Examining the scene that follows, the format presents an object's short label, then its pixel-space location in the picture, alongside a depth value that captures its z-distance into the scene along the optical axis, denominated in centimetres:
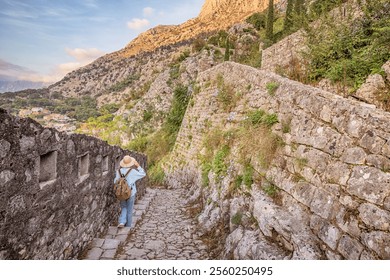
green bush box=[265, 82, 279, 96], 574
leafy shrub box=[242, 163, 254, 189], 510
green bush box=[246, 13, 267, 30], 3189
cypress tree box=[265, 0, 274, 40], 2127
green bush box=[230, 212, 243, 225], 469
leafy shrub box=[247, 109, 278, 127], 542
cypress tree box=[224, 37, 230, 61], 2261
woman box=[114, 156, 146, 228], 533
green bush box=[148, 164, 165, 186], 1420
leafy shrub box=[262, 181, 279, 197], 438
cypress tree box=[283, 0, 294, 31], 1999
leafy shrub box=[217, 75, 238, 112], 872
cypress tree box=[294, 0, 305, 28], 2021
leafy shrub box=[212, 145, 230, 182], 675
